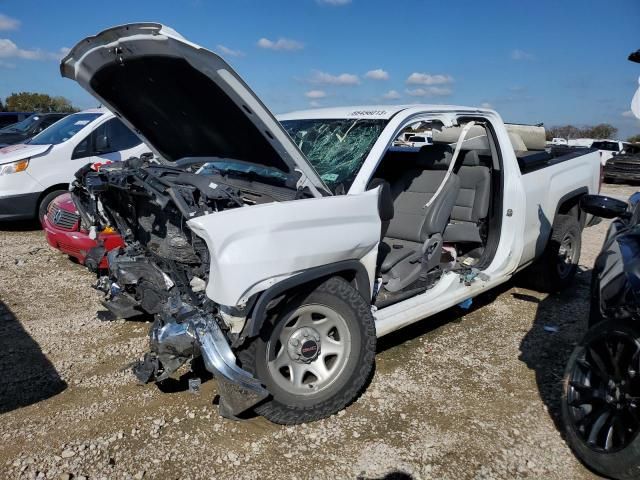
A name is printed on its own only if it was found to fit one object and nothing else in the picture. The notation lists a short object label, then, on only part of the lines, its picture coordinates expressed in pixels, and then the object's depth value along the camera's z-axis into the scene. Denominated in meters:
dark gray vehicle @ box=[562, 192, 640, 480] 2.51
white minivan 7.61
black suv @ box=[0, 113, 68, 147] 12.65
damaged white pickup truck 2.68
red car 5.61
